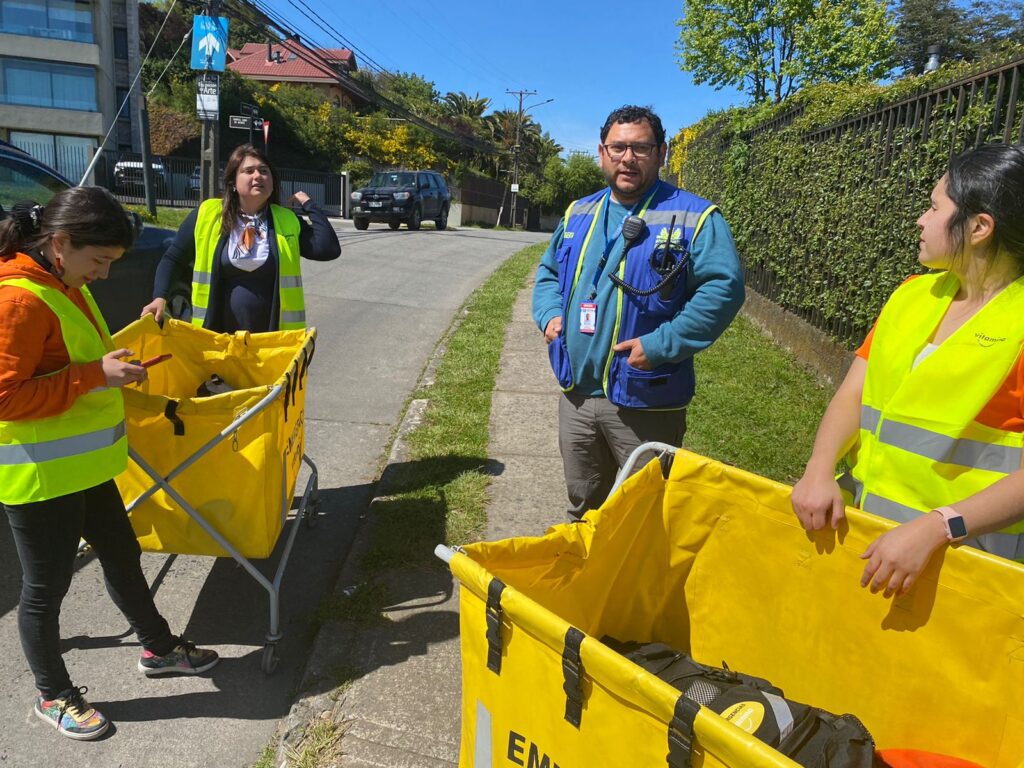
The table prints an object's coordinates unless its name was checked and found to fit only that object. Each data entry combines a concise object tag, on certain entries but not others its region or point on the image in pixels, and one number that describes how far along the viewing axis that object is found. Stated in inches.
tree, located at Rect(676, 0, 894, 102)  917.2
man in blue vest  104.3
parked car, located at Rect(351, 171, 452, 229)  910.4
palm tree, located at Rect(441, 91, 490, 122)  2906.0
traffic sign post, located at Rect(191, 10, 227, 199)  574.2
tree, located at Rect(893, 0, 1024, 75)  1920.5
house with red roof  2170.3
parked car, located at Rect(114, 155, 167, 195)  1041.8
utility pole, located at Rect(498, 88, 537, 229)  2176.4
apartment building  1360.7
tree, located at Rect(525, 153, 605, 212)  2247.8
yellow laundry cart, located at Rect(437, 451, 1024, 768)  53.1
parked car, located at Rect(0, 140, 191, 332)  225.8
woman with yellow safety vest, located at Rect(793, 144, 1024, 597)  65.9
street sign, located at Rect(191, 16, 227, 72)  573.0
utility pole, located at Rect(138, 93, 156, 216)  699.4
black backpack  62.2
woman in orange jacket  84.8
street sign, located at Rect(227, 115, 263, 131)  674.2
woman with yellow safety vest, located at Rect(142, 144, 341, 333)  141.9
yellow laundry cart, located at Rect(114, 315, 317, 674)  103.7
